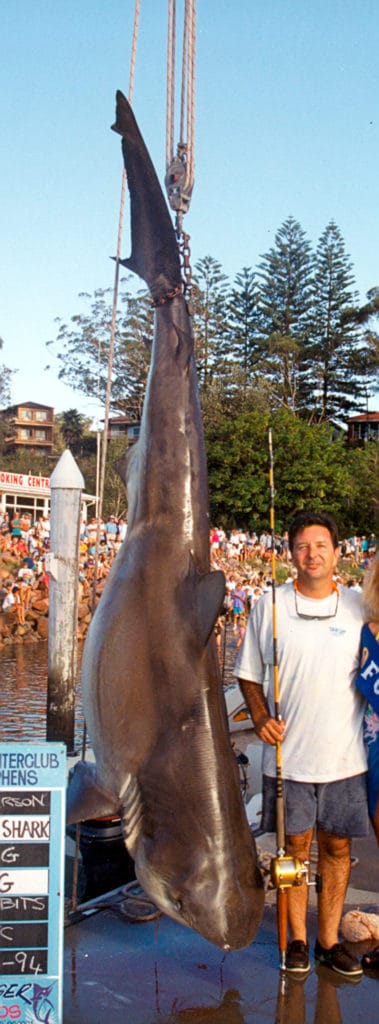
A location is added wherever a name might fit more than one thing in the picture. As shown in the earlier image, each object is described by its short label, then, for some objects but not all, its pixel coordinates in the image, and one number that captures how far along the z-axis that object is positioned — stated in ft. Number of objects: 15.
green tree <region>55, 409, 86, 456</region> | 225.15
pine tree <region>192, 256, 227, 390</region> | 172.76
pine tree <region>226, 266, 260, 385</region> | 179.73
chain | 10.73
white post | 29.96
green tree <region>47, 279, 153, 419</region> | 155.18
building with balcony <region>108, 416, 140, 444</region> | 187.93
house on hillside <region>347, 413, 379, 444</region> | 183.01
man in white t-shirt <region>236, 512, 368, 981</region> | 10.79
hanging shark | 9.71
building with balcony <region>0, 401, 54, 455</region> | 234.79
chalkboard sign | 9.14
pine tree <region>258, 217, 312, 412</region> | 177.17
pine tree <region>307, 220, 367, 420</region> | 177.17
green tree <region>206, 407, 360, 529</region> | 118.73
